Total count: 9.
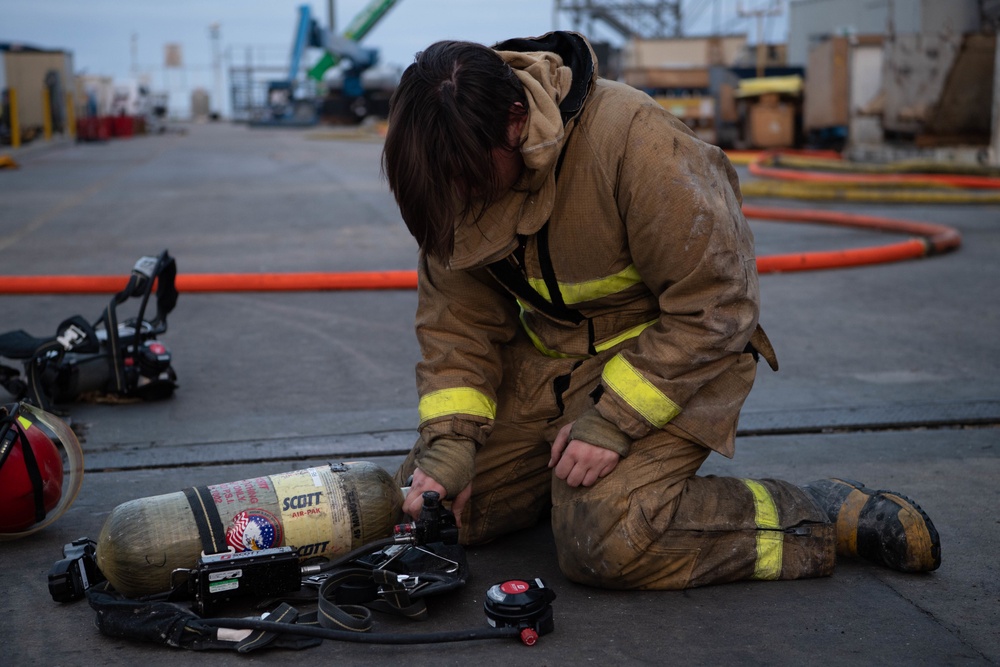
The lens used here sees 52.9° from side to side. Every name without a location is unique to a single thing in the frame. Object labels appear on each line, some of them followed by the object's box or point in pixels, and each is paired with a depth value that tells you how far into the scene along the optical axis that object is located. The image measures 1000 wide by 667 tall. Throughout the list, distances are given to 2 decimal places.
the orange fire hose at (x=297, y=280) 5.55
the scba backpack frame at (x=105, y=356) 3.46
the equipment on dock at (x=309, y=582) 1.97
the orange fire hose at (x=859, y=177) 10.34
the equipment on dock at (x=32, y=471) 2.43
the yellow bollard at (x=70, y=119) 26.33
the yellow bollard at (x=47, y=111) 22.81
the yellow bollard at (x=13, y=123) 19.61
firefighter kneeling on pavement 2.03
